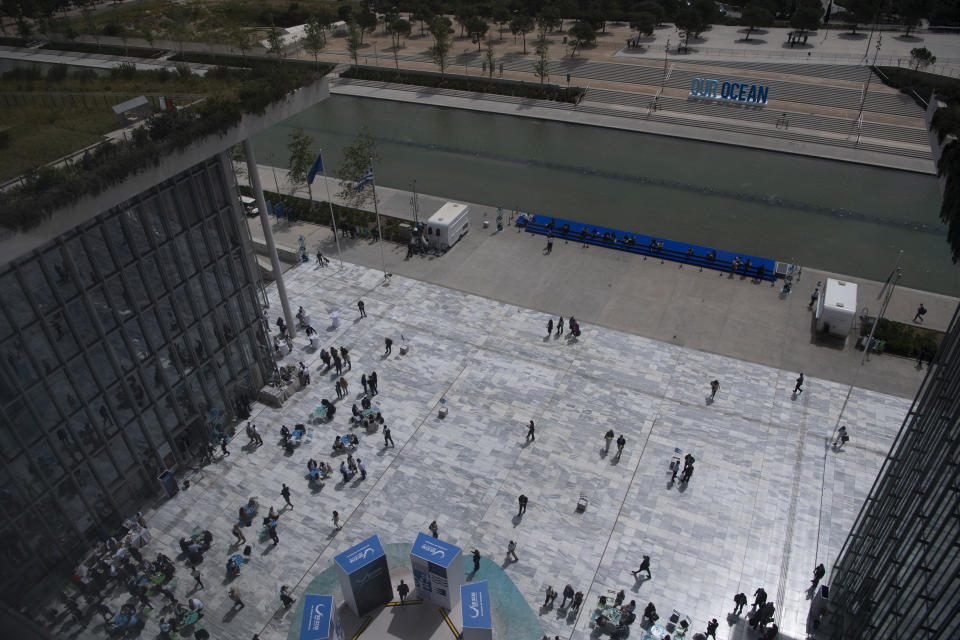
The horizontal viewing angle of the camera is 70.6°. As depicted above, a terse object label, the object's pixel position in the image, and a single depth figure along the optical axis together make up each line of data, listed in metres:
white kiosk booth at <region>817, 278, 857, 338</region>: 39.31
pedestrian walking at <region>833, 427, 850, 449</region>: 32.38
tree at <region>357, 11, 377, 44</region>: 101.69
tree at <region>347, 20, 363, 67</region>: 91.44
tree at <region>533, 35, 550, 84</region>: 79.56
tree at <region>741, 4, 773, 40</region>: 89.31
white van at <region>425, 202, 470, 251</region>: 48.72
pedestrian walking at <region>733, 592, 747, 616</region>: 25.08
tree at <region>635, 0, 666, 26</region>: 95.19
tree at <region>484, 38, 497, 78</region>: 84.00
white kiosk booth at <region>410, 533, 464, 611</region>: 24.06
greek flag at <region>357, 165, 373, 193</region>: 43.16
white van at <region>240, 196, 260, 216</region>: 53.19
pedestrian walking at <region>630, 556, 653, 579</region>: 26.32
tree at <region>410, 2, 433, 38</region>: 103.45
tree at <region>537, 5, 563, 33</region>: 93.31
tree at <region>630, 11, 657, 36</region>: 89.56
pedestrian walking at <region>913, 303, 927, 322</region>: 41.16
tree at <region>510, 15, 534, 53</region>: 93.50
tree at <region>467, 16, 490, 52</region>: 92.81
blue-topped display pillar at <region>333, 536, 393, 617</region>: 24.12
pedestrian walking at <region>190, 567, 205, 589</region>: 26.62
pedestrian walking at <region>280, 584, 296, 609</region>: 25.77
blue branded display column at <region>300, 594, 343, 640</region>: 22.31
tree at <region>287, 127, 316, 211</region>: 53.91
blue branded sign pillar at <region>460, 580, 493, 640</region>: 22.89
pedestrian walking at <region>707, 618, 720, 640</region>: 23.99
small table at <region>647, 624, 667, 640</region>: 24.73
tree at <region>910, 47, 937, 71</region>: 74.06
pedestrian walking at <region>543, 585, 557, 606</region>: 25.73
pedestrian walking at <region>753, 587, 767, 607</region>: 25.03
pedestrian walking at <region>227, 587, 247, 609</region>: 25.66
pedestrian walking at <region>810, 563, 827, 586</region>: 25.95
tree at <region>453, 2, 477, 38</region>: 98.06
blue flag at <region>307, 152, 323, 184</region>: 40.85
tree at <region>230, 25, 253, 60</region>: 71.69
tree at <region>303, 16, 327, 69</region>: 89.75
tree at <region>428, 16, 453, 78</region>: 85.68
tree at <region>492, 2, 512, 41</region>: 97.38
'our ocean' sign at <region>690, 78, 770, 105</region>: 73.06
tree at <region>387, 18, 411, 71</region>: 98.75
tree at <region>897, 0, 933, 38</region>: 84.56
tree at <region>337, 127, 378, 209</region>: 52.75
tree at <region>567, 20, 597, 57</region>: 88.06
